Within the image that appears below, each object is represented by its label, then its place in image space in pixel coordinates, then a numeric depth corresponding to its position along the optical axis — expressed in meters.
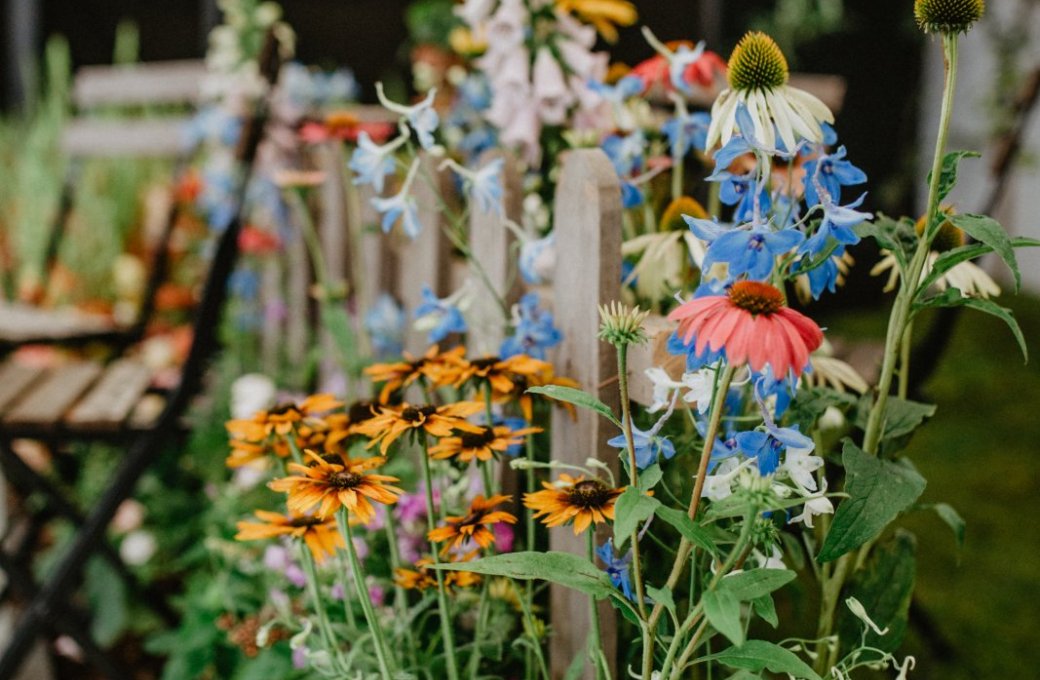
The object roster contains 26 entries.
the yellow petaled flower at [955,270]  1.14
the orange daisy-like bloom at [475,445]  1.09
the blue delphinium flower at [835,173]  1.04
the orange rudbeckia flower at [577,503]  0.99
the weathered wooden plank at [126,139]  2.95
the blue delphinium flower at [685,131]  1.43
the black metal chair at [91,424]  1.83
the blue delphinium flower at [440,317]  1.46
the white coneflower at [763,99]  0.88
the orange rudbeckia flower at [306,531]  1.08
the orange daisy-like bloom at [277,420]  1.18
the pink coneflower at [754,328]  0.79
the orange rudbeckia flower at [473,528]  1.06
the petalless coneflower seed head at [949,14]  0.90
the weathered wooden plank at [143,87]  3.26
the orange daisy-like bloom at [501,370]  1.16
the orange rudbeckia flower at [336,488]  0.96
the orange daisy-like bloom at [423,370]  1.18
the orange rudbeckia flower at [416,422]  1.05
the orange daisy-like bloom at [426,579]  1.16
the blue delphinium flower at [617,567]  1.08
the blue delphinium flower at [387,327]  2.06
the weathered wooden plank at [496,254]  1.52
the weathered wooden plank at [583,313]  1.24
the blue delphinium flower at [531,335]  1.33
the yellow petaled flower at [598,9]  1.70
